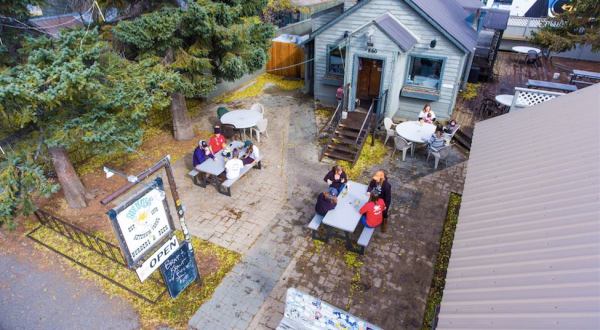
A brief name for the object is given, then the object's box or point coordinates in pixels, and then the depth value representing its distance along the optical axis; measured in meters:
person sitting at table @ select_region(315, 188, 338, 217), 8.82
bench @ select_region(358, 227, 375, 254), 8.41
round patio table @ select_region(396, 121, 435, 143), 12.24
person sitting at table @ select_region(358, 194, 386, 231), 8.48
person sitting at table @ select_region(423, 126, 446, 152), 11.64
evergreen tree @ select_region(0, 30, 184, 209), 6.73
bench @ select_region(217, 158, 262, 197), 10.53
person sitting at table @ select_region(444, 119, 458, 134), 12.36
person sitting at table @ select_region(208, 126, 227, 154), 11.48
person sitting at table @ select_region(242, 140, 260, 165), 11.25
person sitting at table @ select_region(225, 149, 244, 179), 10.43
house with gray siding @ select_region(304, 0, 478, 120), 13.06
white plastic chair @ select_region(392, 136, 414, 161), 12.18
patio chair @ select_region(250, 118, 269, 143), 13.50
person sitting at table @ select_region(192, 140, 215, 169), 11.03
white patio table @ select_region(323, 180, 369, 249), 8.56
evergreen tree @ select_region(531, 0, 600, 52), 14.49
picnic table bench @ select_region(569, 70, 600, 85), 15.00
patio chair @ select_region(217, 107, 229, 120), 14.34
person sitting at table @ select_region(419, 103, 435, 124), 13.07
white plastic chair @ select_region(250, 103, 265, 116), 14.30
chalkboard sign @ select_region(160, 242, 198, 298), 7.09
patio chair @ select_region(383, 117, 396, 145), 13.01
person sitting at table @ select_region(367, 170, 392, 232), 8.89
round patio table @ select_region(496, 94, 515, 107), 14.32
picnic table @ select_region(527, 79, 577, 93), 13.41
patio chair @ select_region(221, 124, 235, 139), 13.38
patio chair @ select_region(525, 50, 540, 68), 20.39
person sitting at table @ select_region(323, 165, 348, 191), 9.53
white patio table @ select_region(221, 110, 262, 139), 13.15
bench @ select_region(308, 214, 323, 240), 8.86
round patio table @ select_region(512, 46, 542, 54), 20.57
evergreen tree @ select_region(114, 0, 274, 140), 10.06
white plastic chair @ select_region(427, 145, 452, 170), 11.67
